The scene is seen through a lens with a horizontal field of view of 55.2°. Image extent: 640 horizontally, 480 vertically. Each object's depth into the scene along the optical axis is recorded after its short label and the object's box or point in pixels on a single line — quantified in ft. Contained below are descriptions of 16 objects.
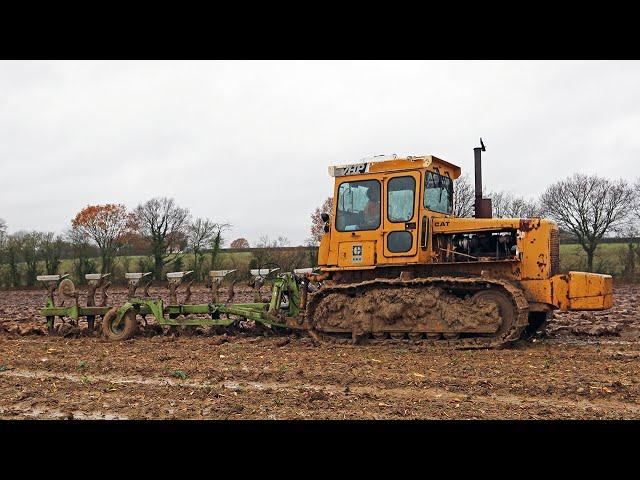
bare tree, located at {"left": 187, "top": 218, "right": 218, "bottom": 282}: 126.11
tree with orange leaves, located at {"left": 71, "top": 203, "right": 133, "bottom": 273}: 144.36
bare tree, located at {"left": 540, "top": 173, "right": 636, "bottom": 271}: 117.19
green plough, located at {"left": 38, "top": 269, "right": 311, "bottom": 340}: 41.04
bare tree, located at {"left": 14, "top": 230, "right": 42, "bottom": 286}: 123.65
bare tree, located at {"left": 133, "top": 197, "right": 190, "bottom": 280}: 124.18
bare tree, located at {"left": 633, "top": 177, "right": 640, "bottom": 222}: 120.98
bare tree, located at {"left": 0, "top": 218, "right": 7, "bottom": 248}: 128.57
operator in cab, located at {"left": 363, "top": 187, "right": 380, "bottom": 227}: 38.40
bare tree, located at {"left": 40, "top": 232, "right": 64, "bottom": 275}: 122.42
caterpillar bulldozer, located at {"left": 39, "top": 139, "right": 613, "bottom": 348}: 34.81
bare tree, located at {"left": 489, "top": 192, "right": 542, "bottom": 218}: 126.72
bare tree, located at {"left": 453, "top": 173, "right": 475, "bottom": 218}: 98.43
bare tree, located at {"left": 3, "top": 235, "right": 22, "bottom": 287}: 123.24
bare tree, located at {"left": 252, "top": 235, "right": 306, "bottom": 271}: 96.37
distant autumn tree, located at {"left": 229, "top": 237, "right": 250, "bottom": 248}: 156.04
